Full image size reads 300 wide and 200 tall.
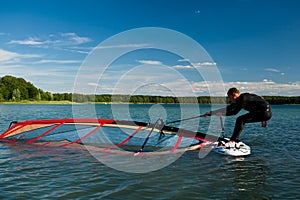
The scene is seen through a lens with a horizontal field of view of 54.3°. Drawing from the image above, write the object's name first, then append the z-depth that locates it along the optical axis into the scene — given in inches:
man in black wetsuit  406.4
